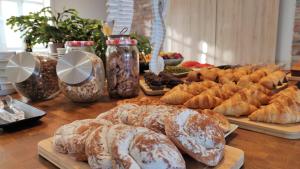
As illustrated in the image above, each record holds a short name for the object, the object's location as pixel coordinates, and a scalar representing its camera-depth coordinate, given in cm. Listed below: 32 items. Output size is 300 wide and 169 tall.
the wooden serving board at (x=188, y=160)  43
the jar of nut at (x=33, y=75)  89
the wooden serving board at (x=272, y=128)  60
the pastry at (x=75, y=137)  44
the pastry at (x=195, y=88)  89
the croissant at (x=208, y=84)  96
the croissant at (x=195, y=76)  125
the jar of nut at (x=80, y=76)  85
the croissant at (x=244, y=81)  101
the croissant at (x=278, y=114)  65
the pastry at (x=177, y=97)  85
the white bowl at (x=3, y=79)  106
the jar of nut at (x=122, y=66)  93
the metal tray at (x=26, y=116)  65
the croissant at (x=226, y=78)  113
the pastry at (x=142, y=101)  71
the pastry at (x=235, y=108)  72
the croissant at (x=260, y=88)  85
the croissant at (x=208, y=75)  122
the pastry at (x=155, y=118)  44
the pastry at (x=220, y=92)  84
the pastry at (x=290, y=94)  78
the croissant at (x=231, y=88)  88
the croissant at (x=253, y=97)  77
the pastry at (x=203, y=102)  78
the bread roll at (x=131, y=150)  34
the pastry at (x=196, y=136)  40
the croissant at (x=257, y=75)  110
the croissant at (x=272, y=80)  101
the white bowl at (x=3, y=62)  104
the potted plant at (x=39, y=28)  117
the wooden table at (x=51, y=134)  48
